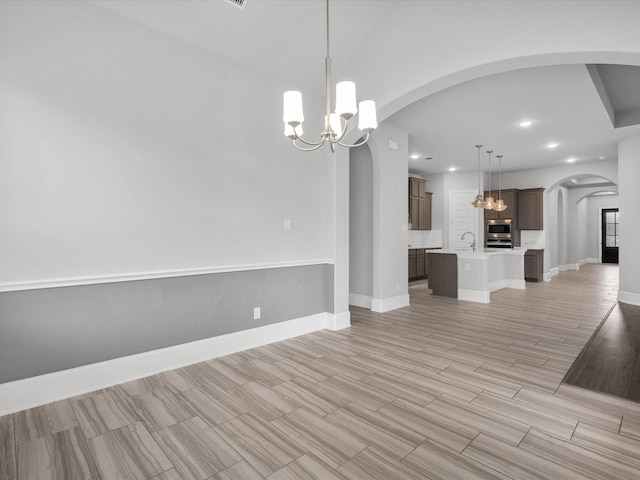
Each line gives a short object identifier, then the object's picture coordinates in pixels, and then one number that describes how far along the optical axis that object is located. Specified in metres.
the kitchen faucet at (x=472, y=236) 9.53
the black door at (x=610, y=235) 14.17
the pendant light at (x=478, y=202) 7.51
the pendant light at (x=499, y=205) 7.97
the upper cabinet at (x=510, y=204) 9.34
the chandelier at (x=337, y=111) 2.21
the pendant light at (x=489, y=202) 7.51
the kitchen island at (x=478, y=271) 6.31
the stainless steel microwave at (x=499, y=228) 9.52
